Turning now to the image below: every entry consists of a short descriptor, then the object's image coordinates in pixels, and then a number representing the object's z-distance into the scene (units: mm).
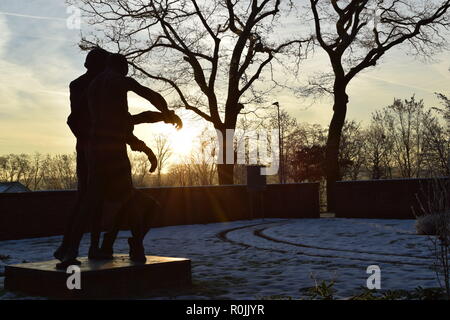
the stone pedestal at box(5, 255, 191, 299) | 7027
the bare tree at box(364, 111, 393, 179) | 57178
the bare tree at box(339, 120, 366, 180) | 54500
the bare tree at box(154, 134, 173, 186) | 72875
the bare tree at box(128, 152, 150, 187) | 79225
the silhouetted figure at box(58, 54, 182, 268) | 7523
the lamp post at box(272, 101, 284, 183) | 39656
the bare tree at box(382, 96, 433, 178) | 55844
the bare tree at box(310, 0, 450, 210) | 29594
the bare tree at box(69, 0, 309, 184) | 29219
